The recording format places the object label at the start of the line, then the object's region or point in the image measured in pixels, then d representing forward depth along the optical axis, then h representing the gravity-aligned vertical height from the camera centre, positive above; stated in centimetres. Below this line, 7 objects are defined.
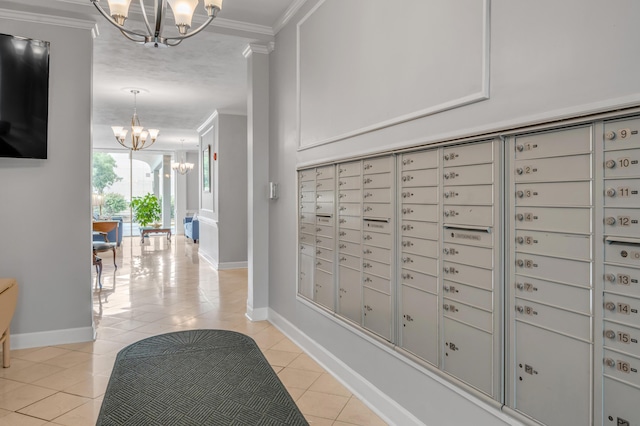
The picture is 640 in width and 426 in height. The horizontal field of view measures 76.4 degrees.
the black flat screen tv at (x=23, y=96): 299 +85
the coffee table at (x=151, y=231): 1052 -55
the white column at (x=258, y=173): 378 +35
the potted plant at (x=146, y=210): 1102 -1
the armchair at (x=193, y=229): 964 -48
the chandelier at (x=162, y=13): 205 +102
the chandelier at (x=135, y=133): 593 +117
